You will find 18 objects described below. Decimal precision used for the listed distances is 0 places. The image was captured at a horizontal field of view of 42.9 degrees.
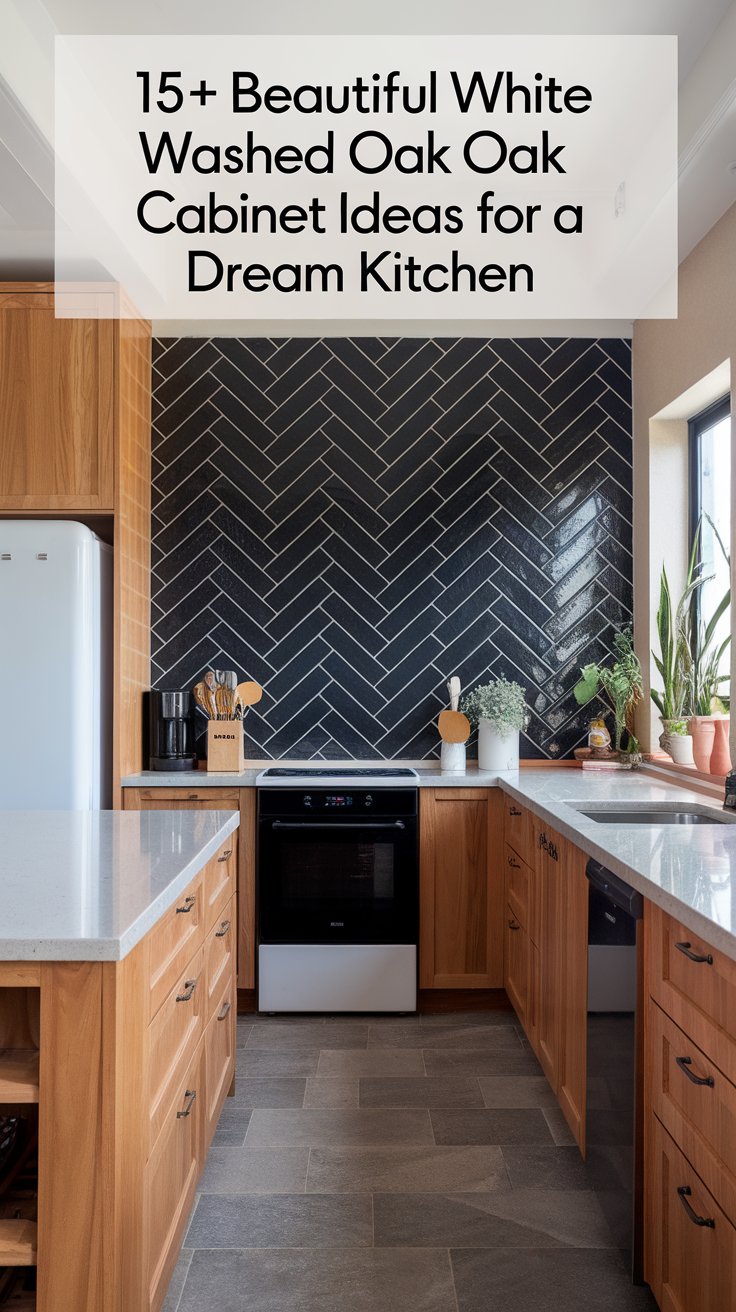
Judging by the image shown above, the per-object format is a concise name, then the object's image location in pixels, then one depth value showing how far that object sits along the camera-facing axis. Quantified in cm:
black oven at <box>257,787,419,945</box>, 348
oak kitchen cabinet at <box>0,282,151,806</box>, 350
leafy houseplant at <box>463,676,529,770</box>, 376
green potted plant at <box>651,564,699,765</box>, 345
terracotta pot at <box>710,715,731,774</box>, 304
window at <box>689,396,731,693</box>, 345
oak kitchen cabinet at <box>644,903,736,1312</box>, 140
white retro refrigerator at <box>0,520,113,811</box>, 332
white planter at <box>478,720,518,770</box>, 378
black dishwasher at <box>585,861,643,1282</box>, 185
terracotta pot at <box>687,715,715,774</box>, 310
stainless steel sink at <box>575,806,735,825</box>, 275
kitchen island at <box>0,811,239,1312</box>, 134
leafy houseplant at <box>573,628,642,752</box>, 388
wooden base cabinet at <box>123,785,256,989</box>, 350
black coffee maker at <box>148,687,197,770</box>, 379
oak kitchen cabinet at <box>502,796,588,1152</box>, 233
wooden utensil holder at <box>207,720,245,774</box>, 377
